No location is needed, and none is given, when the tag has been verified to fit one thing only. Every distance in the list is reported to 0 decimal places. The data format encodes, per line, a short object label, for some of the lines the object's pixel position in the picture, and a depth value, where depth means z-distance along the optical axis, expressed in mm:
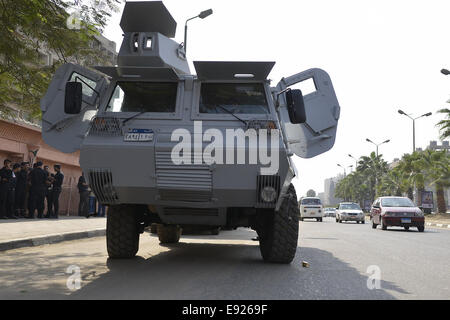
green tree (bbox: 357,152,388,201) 77438
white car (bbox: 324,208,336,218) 78450
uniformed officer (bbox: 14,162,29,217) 15445
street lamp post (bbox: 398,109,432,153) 43656
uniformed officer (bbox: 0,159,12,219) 14414
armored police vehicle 5941
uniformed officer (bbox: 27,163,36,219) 15805
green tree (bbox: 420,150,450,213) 40812
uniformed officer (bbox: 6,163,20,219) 14734
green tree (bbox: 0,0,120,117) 7695
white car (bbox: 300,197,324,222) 34844
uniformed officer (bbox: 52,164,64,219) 16973
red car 19656
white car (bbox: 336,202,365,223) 31984
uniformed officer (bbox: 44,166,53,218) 16734
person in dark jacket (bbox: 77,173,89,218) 18878
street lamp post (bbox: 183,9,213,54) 18606
